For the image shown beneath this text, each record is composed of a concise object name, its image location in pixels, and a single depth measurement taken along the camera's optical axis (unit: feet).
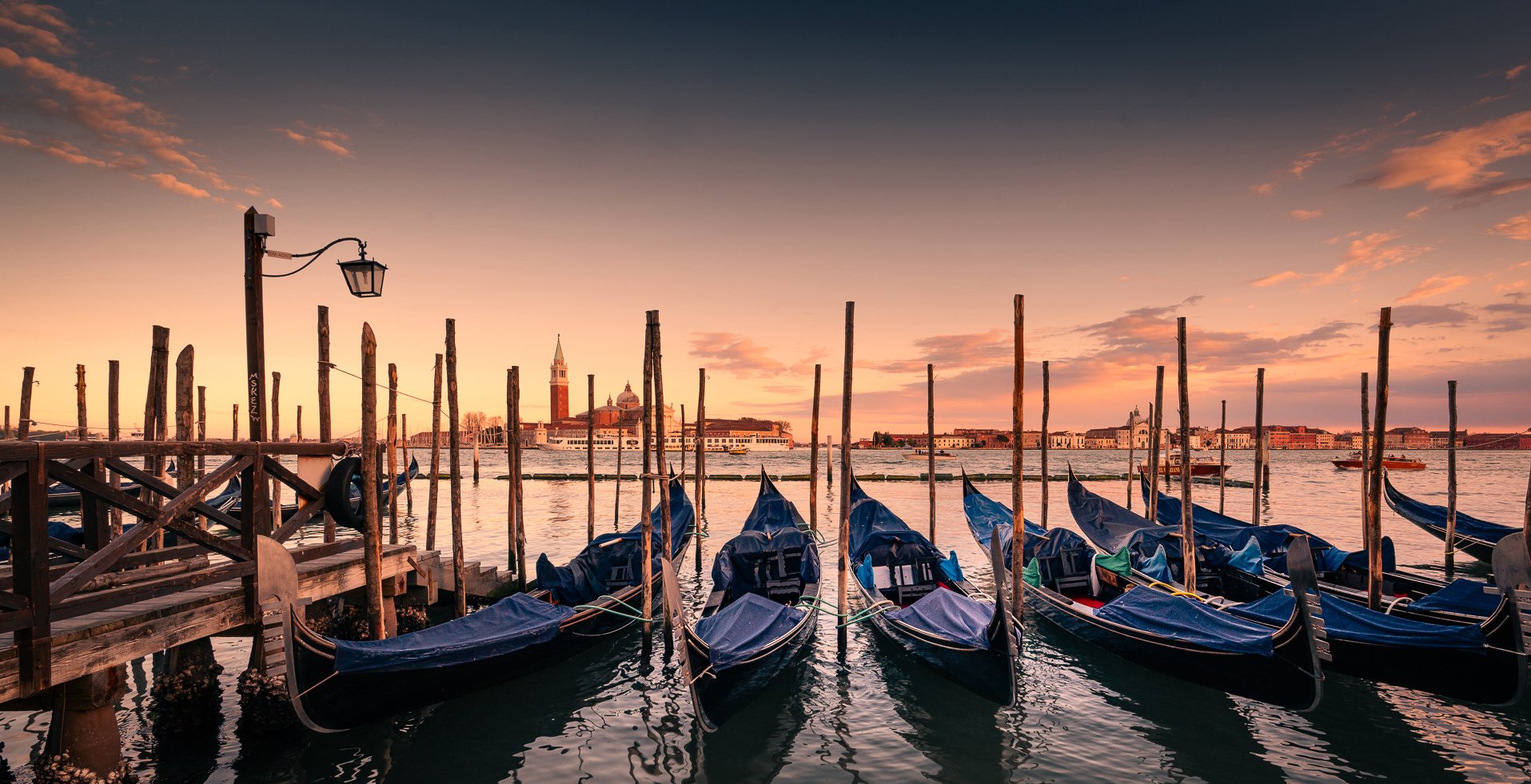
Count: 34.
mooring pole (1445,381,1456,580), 52.70
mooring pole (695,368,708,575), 62.75
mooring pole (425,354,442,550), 47.06
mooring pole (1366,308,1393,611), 32.71
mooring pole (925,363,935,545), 62.13
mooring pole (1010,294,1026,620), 32.96
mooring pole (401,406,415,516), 86.28
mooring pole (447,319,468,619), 32.86
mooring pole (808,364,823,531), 61.72
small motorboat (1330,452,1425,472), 192.44
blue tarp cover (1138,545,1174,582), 38.63
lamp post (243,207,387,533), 21.42
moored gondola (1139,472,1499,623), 30.27
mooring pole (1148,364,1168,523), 51.68
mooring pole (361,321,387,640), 23.88
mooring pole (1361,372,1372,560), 49.82
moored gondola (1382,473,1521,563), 54.80
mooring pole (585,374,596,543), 59.21
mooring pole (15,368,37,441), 52.95
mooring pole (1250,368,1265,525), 58.85
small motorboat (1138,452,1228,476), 146.92
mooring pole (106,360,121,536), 42.86
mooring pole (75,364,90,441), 51.24
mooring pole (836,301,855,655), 32.40
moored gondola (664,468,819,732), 22.85
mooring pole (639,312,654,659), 32.83
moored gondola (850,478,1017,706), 24.82
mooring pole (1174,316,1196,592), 37.27
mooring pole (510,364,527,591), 45.19
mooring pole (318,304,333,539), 27.09
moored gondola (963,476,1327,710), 22.98
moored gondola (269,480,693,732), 19.34
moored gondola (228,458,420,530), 23.88
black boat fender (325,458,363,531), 23.81
